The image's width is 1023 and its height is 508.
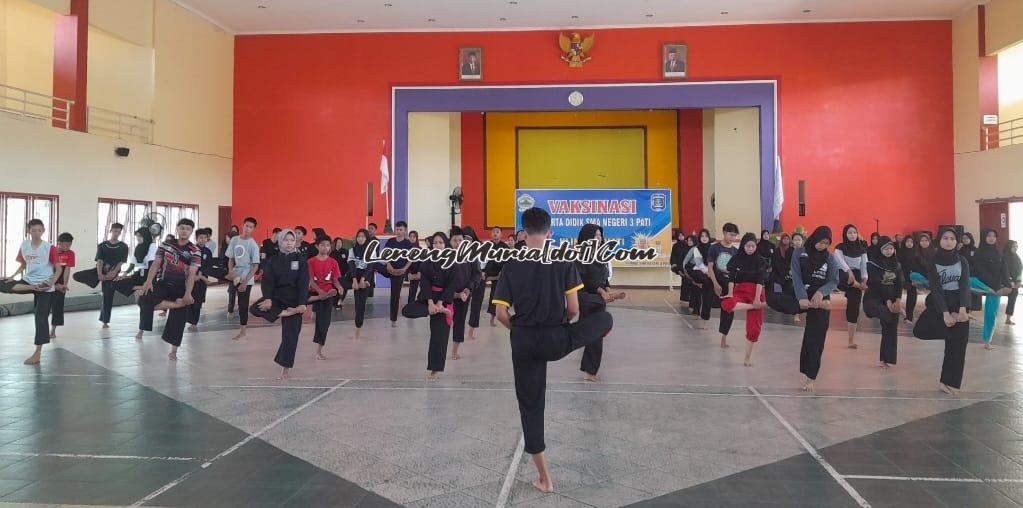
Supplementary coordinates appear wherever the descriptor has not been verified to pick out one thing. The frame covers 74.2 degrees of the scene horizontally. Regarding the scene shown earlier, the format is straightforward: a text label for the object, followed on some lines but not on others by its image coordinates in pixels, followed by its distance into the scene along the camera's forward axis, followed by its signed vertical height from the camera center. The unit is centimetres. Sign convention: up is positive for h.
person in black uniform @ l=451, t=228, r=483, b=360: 721 -26
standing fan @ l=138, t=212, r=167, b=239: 1176 +65
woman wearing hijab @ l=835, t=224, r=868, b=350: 711 +5
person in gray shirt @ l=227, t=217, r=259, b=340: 1028 +4
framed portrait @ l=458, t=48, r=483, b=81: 1903 +558
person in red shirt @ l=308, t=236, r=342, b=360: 832 -28
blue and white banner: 1820 +135
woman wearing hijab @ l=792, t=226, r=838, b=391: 635 -26
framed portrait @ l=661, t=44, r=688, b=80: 1855 +553
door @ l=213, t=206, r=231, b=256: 1917 +113
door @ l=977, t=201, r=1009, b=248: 1648 +110
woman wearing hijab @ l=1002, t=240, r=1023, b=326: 1072 -1
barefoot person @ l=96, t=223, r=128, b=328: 1040 +1
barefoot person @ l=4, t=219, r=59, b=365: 757 -14
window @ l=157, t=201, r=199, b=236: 1705 +131
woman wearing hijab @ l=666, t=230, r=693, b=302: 1410 +24
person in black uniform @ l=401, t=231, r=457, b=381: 684 -44
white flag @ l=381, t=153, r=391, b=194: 1872 +244
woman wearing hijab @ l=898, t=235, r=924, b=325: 1183 +0
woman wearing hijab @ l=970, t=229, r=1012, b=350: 779 -13
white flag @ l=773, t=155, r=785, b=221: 1791 +182
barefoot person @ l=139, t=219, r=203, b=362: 805 -16
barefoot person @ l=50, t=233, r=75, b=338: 790 -15
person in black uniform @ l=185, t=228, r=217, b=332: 1023 -27
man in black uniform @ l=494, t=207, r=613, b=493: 372 -33
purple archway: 1855 +452
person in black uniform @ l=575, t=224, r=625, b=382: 639 -30
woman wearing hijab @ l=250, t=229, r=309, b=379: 694 -32
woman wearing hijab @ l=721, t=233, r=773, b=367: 766 -27
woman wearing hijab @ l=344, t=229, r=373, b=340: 1009 -17
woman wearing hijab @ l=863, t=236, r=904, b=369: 797 -17
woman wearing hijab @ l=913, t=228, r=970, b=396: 604 -41
